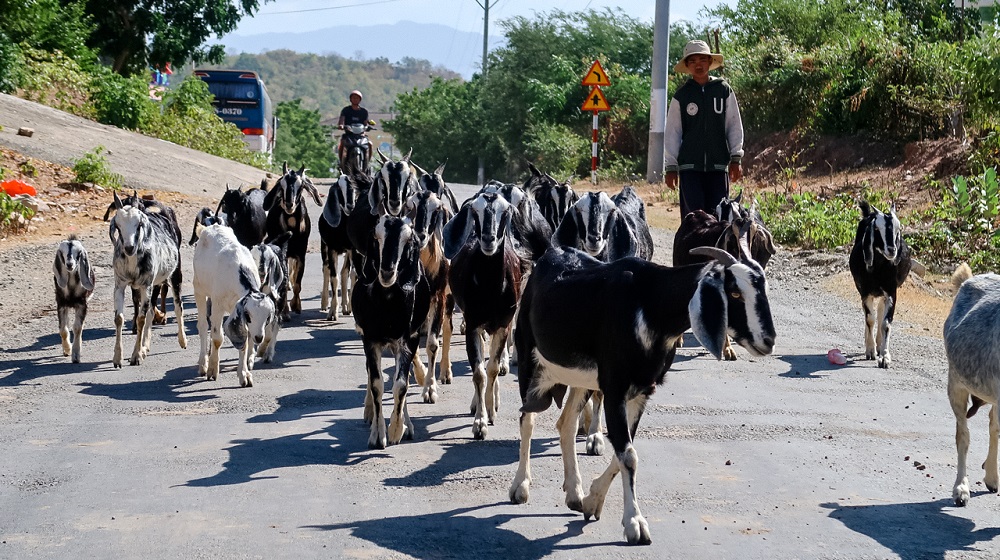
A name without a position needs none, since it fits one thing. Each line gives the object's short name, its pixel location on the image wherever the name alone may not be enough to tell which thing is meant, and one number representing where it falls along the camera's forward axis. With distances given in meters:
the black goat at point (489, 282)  8.21
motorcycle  19.84
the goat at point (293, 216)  12.48
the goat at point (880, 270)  10.32
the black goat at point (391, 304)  7.55
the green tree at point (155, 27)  33.84
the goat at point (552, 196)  10.59
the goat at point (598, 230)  8.41
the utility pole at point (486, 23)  56.07
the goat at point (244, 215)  12.58
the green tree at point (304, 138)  74.50
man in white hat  11.33
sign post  23.52
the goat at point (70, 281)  10.16
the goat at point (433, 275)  8.68
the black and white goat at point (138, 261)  10.07
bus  39.66
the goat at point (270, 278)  10.12
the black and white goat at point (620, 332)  5.38
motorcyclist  19.92
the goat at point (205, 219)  10.77
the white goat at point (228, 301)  9.27
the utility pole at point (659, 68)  22.70
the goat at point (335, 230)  12.28
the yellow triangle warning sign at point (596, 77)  23.48
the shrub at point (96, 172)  21.02
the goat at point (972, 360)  6.20
